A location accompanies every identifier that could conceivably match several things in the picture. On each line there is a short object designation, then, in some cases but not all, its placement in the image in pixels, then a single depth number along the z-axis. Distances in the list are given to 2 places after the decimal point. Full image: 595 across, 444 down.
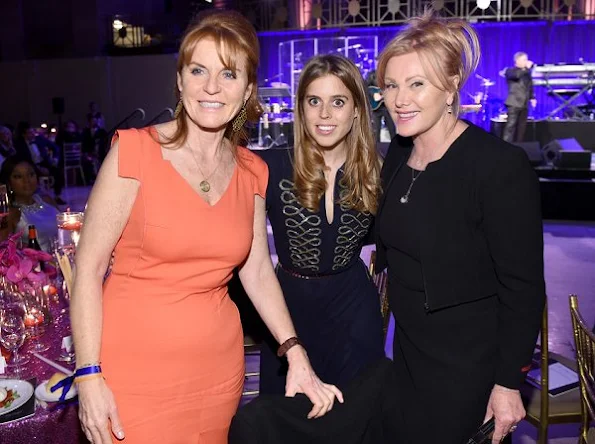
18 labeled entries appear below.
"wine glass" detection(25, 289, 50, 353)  2.04
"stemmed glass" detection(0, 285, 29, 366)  1.89
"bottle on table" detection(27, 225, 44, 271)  2.74
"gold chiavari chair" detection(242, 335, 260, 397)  2.89
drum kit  12.05
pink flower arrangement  2.13
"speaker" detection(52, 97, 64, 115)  15.32
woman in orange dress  1.36
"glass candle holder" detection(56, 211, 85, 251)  2.47
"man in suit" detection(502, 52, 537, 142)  10.96
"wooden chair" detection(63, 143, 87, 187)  11.28
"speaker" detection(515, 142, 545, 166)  9.00
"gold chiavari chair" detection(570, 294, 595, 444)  1.76
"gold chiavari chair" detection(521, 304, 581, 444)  2.21
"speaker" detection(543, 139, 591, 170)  8.15
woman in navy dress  2.18
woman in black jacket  1.45
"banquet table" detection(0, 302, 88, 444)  1.51
